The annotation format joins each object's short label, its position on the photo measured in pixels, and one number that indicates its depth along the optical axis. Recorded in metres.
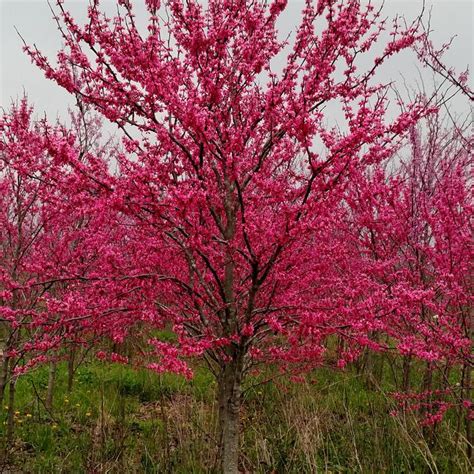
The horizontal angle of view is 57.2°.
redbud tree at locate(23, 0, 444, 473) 3.05
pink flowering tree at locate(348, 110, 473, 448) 4.35
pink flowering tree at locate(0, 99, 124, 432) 3.09
